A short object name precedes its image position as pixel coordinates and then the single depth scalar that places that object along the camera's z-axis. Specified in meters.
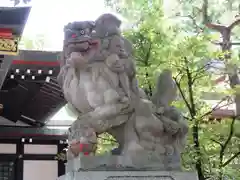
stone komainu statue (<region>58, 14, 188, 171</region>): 3.73
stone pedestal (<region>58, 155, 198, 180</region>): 3.48
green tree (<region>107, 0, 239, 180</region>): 6.57
